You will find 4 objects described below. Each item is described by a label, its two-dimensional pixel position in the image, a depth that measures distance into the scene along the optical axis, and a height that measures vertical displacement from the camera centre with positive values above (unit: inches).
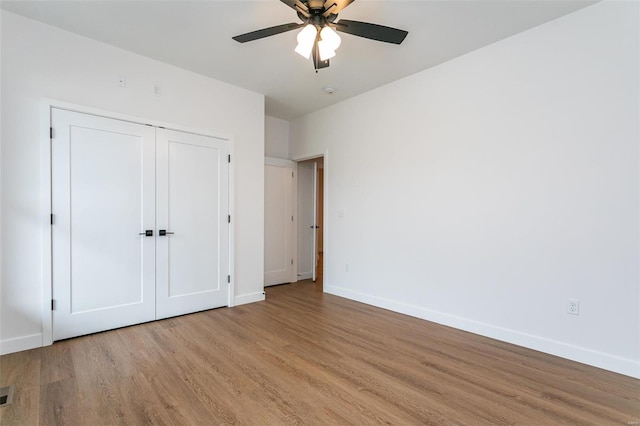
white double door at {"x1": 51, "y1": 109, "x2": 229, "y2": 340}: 114.3 -6.2
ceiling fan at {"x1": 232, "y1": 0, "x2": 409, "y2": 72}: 85.8 +53.4
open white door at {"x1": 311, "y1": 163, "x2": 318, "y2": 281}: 226.2 -18.2
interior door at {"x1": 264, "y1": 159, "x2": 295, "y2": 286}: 204.5 -8.8
